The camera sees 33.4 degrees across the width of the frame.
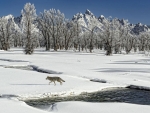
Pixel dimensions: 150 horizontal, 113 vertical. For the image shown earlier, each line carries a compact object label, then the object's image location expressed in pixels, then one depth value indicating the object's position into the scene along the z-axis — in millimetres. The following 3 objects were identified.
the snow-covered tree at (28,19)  60469
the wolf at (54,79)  18228
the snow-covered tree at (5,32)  83012
